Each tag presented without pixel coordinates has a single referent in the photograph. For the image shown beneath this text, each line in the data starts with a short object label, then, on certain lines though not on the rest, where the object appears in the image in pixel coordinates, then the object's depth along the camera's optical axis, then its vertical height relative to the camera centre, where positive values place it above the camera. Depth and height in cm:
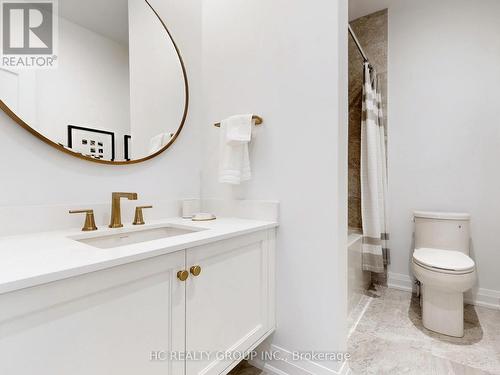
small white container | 151 -12
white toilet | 157 -54
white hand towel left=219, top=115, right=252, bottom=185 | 136 +15
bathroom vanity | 57 -33
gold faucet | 114 -11
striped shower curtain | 207 +3
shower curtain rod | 182 +110
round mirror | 101 +50
